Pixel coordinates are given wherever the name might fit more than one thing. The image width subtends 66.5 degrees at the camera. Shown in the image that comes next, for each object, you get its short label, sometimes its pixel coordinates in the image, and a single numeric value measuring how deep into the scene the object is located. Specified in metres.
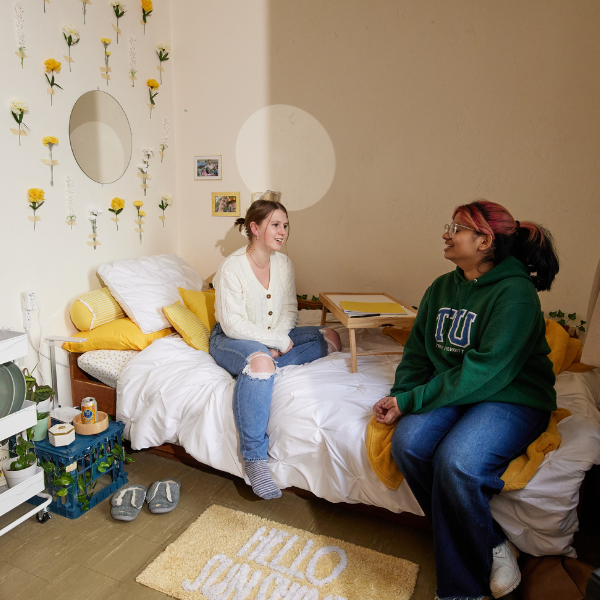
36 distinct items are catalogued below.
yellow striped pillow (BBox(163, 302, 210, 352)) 2.14
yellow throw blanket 1.30
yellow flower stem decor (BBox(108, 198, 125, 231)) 2.39
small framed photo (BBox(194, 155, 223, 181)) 2.79
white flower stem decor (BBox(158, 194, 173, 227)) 2.78
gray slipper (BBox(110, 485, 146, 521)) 1.62
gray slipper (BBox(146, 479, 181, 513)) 1.66
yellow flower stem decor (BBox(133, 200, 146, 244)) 2.57
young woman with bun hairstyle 1.84
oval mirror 2.17
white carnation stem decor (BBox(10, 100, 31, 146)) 1.84
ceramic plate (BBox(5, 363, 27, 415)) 1.50
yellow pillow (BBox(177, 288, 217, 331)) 2.33
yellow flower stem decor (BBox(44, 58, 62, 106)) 1.97
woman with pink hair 1.25
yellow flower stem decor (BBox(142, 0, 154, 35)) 2.48
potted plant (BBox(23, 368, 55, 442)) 1.70
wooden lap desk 1.86
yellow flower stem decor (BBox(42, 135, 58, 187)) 2.00
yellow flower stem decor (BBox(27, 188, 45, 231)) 1.94
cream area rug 1.32
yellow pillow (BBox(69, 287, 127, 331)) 2.14
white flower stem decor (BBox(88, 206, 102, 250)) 2.27
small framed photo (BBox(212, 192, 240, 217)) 2.79
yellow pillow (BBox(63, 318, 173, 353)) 2.09
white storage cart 1.44
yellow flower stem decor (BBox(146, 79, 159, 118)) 2.58
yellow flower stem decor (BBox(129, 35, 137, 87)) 2.45
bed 1.30
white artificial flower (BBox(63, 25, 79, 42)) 2.04
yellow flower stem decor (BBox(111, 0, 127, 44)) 2.30
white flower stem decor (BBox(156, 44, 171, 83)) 2.66
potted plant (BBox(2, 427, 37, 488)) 1.53
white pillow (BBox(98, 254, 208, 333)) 2.19
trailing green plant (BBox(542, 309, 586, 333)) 2.27
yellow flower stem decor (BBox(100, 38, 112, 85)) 2.27
